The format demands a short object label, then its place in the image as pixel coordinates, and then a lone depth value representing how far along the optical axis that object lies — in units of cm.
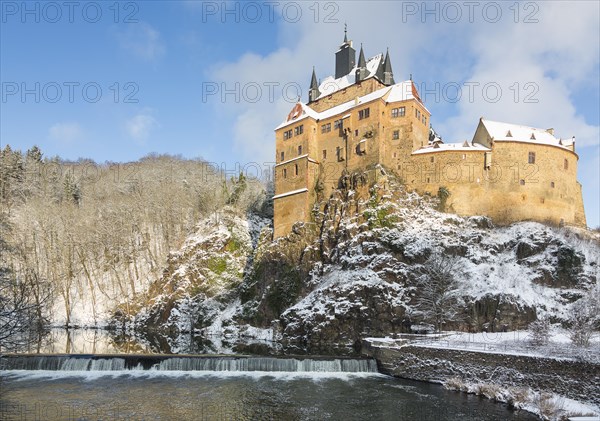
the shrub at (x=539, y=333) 2770
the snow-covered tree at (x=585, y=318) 2586
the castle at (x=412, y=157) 5078
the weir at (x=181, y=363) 2947
